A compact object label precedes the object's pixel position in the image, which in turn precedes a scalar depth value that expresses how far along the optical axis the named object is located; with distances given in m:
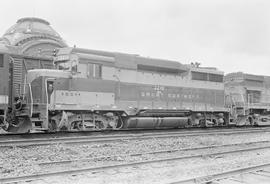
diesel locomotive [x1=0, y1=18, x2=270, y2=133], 12.74
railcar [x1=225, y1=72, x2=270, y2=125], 20.16
